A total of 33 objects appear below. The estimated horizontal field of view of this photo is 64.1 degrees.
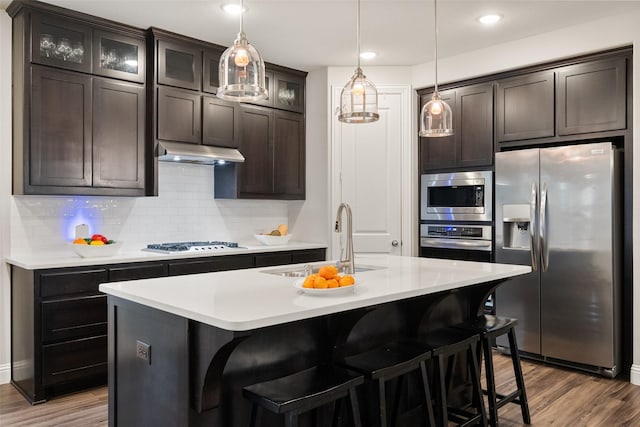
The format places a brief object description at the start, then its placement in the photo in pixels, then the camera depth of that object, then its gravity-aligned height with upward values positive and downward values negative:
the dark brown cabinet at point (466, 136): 4.64 +0.71
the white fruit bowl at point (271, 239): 4.95 -0.27
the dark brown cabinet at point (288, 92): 5.17 +1.23
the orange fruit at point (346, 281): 2.18 -0.30
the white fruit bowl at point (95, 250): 3.62 -0.27
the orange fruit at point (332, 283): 2.15 -0.30
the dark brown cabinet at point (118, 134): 3.88 +0.60
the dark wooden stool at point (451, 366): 2.56 -0.83
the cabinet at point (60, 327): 3.33 -0.78
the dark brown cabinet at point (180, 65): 4.21 +1.25
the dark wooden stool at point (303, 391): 1.81 -0.67
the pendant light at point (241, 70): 2.20 +0.61
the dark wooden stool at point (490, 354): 2.85 -0.83
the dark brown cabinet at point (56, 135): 3.56 +0.55
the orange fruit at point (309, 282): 2.15 -0.30
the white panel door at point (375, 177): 5.10 +0.35
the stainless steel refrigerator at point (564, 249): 3.79 -0.30
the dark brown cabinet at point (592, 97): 3.85 +0.89
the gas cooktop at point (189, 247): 4.11 -0.30
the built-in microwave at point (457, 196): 4.59 +0.15
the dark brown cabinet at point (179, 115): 4.21 +0.81
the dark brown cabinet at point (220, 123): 4.52 +0.81
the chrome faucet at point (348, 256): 2.74 -0.25
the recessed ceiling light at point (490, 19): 3.84 +1.48
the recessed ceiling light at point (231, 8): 3.65 +1.48
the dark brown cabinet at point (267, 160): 4.87 +0.52
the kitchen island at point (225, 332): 1.84 -0.51
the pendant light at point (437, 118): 2.97 +0.55
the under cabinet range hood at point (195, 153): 4.15 +0.50
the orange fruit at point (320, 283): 2.13 -0.30
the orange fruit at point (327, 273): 2.20 -0.26
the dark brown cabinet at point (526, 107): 4.24 +0.90
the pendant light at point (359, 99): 2.56 +0.57
